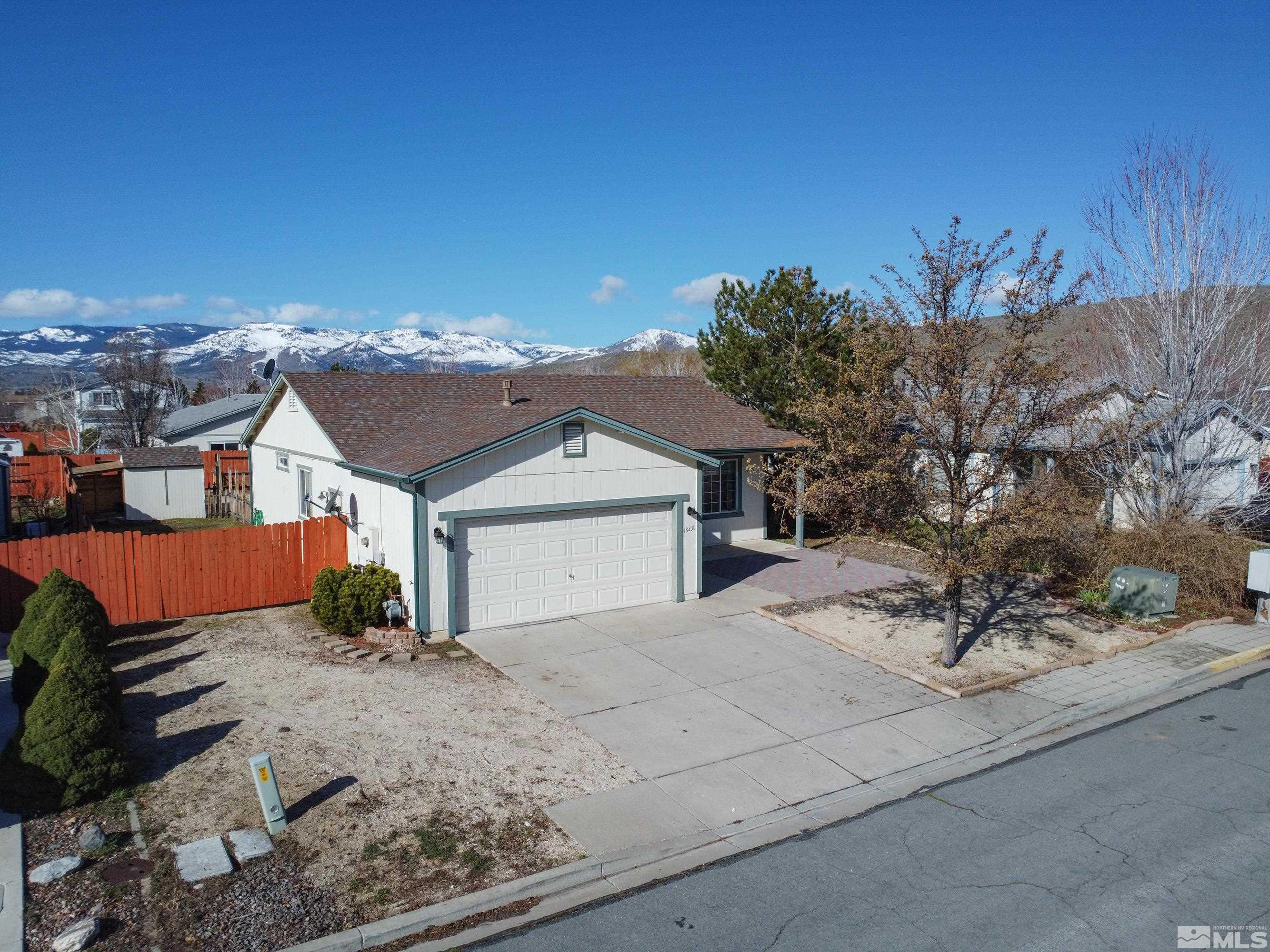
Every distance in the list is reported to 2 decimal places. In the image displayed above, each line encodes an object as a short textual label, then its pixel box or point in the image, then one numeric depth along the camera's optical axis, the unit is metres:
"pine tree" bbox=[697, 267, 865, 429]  22.33
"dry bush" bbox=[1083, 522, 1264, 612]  16.30
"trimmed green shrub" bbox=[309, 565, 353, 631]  13.40
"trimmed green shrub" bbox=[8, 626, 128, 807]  7.62
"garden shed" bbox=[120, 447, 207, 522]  26.62
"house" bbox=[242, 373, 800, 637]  13.28
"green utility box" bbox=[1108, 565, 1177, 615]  15.24
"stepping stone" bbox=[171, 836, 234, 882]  6.68
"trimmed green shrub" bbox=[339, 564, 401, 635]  13.33
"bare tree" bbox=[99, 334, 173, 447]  44.94
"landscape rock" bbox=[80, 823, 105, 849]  6.96
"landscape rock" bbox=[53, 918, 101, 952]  5.71
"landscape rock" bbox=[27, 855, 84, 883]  6.52
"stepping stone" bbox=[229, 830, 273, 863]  6.97
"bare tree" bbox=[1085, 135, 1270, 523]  18.27
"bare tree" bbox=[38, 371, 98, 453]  46.28
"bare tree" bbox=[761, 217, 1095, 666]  10.84
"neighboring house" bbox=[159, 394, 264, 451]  34.47
